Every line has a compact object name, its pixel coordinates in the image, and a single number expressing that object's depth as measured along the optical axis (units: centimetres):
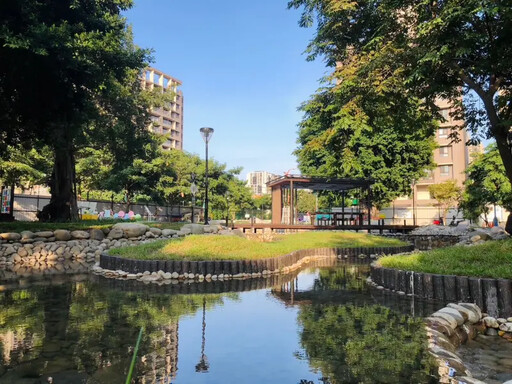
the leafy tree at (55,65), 1026
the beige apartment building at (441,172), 4616
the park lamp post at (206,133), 1638
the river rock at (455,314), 482
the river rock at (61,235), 1328
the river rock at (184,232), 1581
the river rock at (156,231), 1544
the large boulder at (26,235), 1264
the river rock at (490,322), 512
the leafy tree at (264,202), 5764
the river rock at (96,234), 1395
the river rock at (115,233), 1433
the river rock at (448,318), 464
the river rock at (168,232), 1562
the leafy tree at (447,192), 3781
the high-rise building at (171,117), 8038
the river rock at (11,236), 1244
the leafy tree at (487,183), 2211
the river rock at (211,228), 1680
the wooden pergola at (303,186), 2252
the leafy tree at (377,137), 1127
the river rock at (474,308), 525
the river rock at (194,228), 1628
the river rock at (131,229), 1464
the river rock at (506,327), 499
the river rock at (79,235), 1362
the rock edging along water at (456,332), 335
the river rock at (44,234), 1294
